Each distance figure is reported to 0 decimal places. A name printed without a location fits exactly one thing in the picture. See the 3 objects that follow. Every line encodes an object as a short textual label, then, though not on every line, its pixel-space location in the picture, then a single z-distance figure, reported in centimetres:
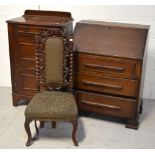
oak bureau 251
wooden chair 226
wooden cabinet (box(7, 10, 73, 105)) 273
